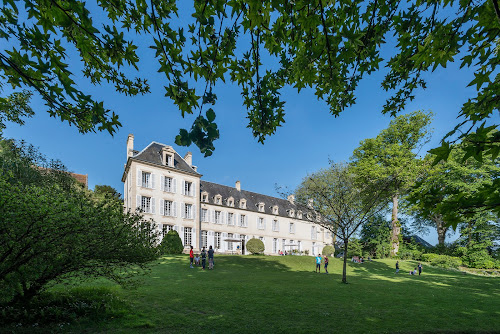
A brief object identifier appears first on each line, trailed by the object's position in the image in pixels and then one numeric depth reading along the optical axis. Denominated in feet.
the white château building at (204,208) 95.09
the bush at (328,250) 138.82
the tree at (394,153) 89.95
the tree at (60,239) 17.03
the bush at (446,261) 86.48
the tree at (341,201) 51.31
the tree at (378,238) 112.71
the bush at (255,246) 105.70
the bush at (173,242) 82.02
